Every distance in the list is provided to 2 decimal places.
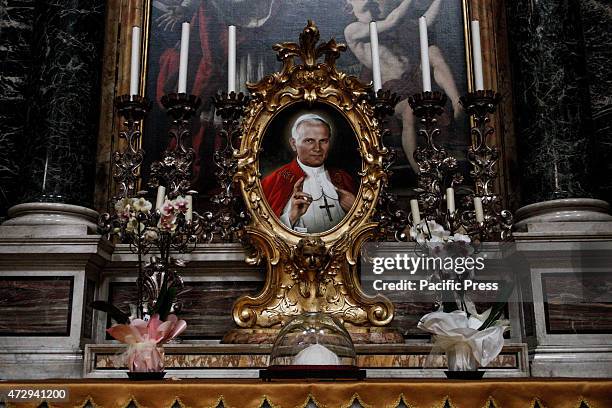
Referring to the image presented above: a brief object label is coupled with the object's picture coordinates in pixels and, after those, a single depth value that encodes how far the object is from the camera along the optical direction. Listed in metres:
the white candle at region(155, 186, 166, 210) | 4.28
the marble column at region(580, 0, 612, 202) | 5.23
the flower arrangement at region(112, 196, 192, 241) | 3.60
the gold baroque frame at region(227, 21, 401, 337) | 4.36
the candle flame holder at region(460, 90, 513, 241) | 4.24
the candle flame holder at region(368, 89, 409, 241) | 4.46
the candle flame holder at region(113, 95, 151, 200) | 4.28
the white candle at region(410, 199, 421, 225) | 4.10
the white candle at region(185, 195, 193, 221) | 4.12
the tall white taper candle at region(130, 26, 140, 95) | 4.39
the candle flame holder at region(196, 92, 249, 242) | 4.41
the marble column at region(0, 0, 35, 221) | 5.25
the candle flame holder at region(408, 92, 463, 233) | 4.30
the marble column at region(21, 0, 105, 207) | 4.69
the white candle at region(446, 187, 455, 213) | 4.17
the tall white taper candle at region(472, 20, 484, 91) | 4.45
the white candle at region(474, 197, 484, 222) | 4.20
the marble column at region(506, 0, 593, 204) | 4.66
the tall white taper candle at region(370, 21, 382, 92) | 4.46
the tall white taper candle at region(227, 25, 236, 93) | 4.46
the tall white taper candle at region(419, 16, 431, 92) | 4.39
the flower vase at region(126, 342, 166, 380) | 2.97
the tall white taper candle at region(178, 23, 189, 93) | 4.38
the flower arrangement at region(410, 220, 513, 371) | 2.95
